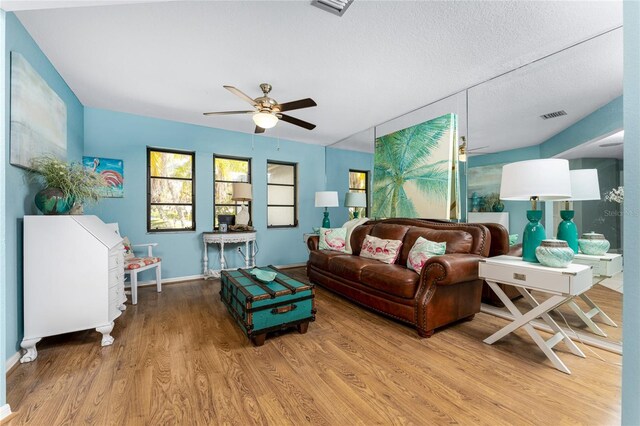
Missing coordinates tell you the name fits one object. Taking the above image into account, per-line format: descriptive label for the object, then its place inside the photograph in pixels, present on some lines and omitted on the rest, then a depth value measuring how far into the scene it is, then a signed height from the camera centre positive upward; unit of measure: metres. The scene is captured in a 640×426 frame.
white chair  3.00 -0.65
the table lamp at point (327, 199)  4.80 +0.23
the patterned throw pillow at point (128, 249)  3.33 -0.51
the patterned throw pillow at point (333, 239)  3.93 -0.44
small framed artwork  3.57 +0.59
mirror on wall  2.12 +0.78
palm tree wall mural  3.25 +0.58
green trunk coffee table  2.09 -0.82
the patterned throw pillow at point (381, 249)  3.12 -0.49
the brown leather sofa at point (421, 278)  2.24 -0.69
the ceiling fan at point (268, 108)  2.61 +1.11
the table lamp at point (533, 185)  1.84 +0.19
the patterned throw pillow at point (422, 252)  2.61 -0.44
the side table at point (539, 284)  1.73 -0.54
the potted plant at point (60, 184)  2.00 +0.23
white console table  4.05 -0.47
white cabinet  1.88 -0.52
